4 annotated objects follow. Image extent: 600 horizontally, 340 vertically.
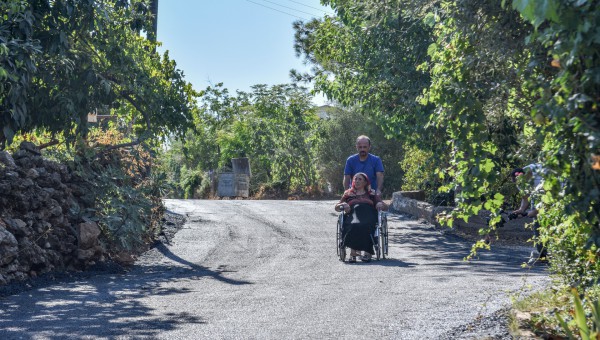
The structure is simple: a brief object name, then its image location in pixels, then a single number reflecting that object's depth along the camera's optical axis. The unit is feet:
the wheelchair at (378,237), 45.69
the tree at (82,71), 40.01
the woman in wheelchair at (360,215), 45.57
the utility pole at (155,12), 61.75
